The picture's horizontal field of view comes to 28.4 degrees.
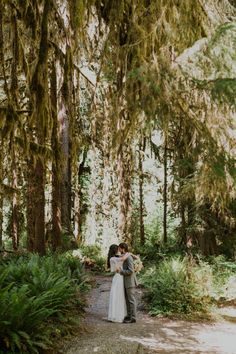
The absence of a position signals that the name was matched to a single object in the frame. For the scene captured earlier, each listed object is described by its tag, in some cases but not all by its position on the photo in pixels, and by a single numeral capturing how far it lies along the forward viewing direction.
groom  9.33
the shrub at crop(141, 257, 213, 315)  10.29
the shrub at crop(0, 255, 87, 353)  6.24
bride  9.23
